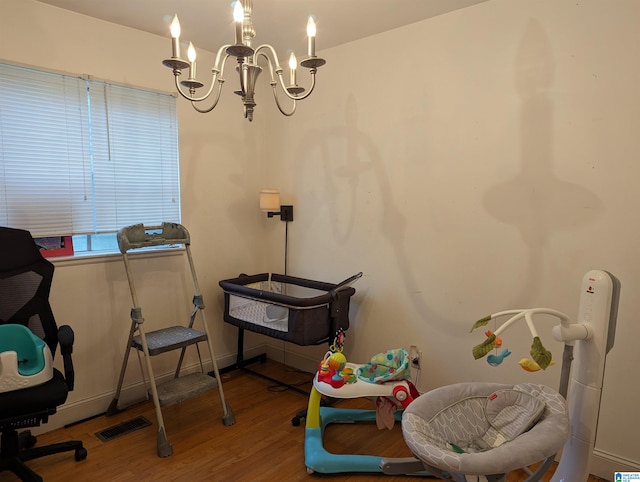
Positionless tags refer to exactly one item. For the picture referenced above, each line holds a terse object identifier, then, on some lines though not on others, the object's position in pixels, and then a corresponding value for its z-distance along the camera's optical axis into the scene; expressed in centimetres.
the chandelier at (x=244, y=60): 139
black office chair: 188
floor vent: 245
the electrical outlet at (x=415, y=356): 272
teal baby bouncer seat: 185
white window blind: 231
